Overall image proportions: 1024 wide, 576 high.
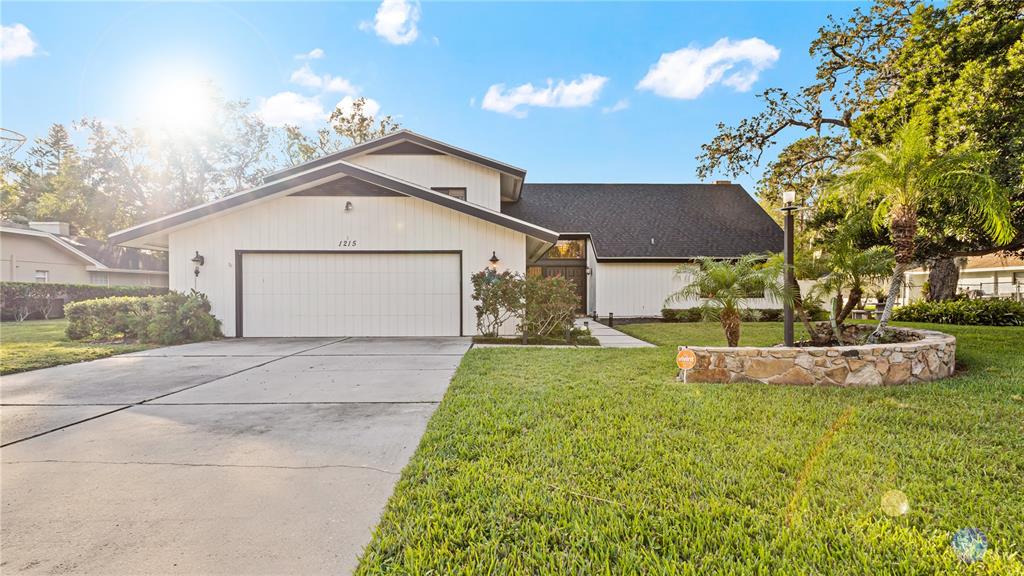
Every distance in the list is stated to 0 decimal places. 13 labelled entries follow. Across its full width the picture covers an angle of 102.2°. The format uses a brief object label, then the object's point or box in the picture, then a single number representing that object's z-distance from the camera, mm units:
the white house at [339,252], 9367
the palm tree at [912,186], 5098
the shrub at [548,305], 8617
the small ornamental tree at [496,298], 8648
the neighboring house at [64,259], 17406
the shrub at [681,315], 14180
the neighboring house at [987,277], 20653
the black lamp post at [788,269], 6023
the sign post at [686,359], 4746
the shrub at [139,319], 8500
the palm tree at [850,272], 6152
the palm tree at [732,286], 6246
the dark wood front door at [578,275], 16750
